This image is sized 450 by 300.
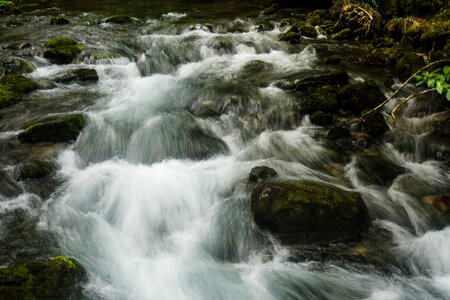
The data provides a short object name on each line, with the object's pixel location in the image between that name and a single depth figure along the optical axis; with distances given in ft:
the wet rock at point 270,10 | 64.13
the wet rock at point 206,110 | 29.12
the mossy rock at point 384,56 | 36.81
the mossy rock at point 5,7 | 61.05
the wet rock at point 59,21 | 55.11
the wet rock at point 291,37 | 46.42
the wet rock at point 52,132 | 24.89
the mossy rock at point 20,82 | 32.37
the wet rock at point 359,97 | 27.96
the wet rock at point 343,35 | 47.83
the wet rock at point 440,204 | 19.38
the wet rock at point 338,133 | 25.61
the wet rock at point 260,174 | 21.21
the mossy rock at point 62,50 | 39.11
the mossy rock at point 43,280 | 12.96
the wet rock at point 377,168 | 22.38
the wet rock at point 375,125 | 25.76
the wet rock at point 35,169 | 21.52
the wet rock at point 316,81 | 31.04
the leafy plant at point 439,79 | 13.16
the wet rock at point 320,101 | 28.30
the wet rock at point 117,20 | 55.83
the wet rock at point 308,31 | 49.52
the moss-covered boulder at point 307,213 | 17.37
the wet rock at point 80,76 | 35.14
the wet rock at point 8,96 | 30.27
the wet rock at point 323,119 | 27.45
